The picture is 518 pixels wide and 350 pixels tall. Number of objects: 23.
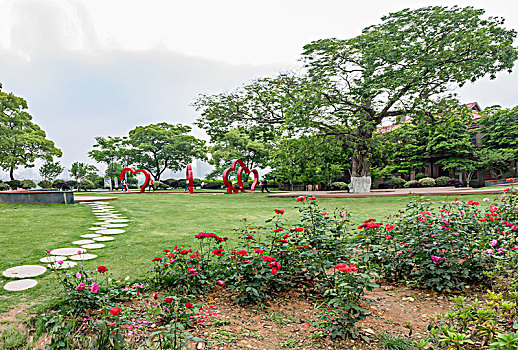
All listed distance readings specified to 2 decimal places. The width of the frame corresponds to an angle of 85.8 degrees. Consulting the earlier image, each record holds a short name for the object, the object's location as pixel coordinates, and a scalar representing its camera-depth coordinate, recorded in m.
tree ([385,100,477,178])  22.84
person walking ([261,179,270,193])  18.70
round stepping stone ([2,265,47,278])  2.55
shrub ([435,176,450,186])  22.38
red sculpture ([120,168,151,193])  20.61
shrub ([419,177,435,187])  22.31
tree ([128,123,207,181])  28.84
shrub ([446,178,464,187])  21.22
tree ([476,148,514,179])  21.23
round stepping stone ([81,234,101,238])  4.22
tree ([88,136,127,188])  28.81
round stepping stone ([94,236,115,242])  4.02
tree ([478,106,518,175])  21.62
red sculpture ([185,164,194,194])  18.83
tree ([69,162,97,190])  24.86
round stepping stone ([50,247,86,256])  3.19
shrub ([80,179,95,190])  22.69
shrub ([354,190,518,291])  2.36
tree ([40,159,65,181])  24.41
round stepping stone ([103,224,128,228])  5.25
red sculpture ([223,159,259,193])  17.11
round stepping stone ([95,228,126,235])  4.57
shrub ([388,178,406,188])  23.20
